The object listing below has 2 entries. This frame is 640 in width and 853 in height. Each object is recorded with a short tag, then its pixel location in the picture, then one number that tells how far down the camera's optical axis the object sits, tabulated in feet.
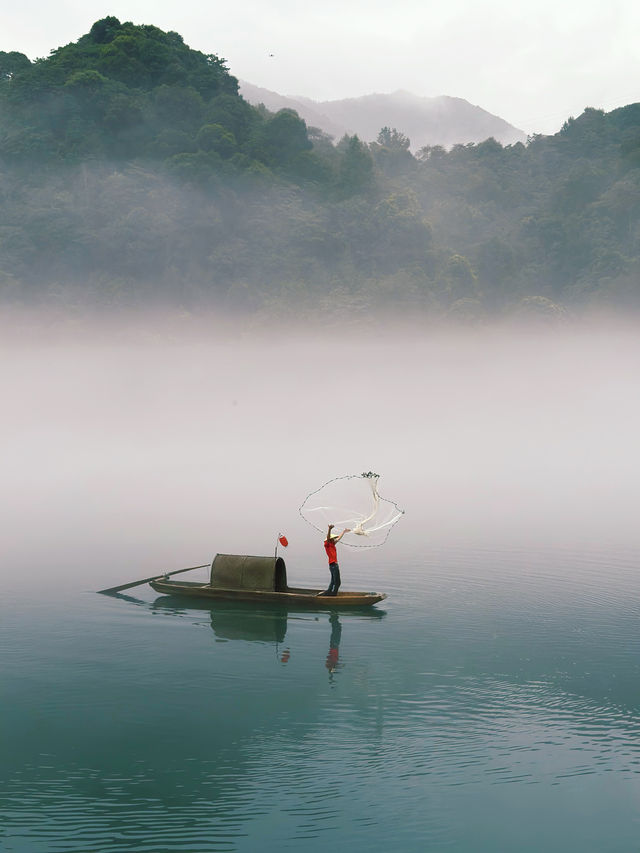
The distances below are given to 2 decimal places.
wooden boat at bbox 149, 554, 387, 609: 146.82
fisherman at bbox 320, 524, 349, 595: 147.84
